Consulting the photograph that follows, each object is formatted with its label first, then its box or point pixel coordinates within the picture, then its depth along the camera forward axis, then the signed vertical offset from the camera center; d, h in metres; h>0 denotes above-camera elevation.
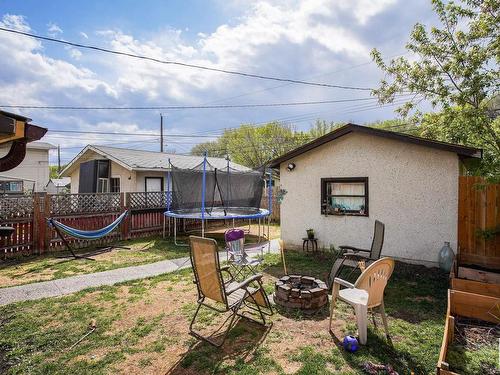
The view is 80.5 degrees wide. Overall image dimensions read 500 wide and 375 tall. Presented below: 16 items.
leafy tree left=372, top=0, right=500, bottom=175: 6.68 +3.19
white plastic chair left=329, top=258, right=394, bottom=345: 3.12 -1.09
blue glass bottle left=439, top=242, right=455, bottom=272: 5.68 -1.24
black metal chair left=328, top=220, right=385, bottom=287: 4.76 -1.09
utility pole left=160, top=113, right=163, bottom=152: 26.99 +5.52
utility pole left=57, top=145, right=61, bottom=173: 40.75 +4.30
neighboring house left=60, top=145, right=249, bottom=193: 13.47 +1.02
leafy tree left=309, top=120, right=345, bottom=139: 28.56 +6.37
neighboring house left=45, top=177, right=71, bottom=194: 19.92 +0.30
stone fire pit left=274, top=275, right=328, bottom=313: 4.07 -1.45
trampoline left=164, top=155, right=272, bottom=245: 9.37 -0.04
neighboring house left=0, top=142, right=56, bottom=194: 17.95 +1.36
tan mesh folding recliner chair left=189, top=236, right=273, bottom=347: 3.22 -1.06
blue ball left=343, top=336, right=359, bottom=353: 3.04 -1.57
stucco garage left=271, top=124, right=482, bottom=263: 6.01 +0.07
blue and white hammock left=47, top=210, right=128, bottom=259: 7.28 -1.10
